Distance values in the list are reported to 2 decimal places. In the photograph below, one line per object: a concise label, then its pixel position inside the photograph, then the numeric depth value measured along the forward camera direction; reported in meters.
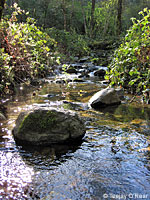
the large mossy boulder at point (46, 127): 2.96
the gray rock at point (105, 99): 4.92
